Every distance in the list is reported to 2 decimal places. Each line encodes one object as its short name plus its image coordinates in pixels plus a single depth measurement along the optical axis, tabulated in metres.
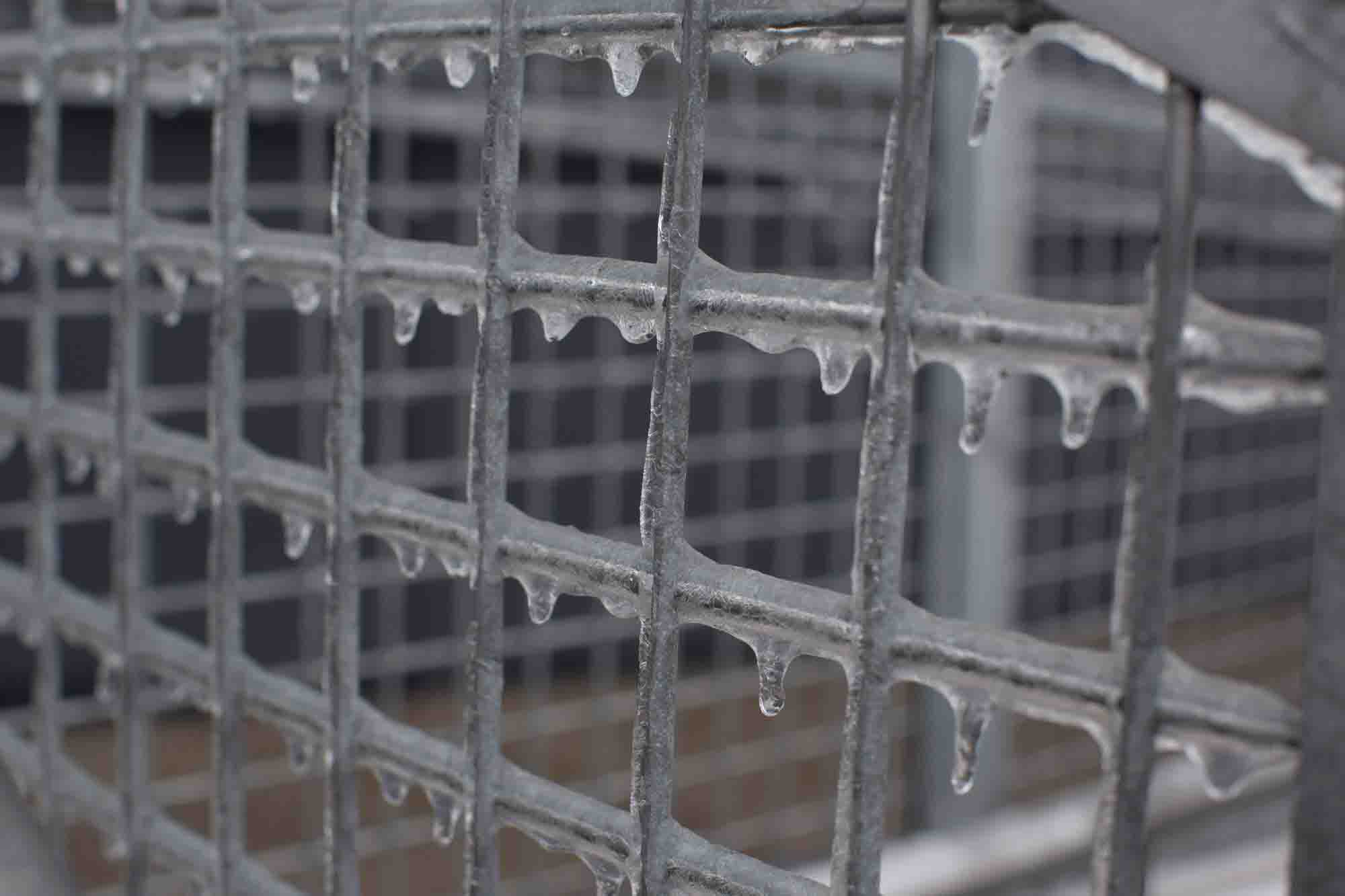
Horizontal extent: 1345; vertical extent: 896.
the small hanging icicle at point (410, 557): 0.62
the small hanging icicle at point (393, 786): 0.63
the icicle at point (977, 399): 0.53
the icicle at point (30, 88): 0.75
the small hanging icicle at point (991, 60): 0.53
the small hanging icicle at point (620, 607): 0.57
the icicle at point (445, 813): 0.61
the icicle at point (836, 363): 0.55
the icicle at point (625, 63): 0.57
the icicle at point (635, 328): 0.57
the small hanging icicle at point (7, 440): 0.77
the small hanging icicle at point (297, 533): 0.65
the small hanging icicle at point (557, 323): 0.58
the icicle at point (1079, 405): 0.53
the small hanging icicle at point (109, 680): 0.71
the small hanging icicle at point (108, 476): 0.70
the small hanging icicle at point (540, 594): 0.59
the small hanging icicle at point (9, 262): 0.78
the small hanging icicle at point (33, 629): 0.75
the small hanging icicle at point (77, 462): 0.73
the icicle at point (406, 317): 0.61
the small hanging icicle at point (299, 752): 0.65
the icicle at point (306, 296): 0.64
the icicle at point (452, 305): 0.60
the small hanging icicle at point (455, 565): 0.60
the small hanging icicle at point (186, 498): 0.68
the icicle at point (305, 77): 0.64
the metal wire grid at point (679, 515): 0.52
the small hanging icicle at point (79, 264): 0.73
